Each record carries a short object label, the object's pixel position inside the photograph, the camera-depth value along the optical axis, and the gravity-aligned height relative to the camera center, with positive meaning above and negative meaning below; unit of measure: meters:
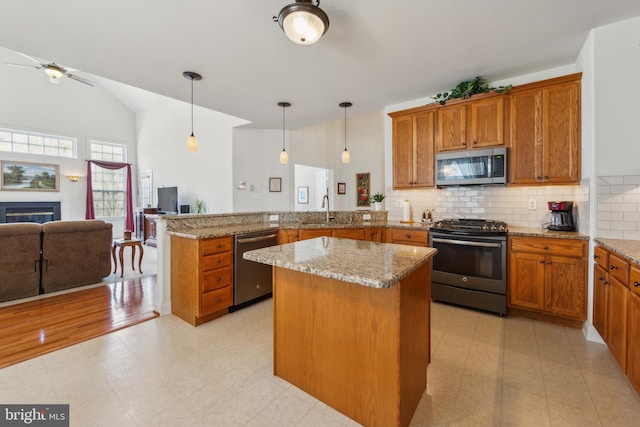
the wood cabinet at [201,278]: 2.70 -0.72
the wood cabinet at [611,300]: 1.73 -0.66
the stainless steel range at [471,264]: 2.79 -0.60
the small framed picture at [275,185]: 5.91 +0.53
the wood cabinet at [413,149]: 3.49 +0.80
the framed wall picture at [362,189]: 7.88 +0.59
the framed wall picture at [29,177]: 6.62 +0.85
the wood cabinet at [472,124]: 3.04 +1.00
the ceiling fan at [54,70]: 4.39 +2.30
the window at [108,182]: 8.10 +0.84
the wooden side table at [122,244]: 4.29 -0.56
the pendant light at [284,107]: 3.91 +1.53
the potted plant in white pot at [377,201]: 4.21 +0.13
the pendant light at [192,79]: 2.94 +1.47
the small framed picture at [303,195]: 9.59 +0.50
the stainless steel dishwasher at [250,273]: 3.02 -0.75
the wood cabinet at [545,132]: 2.67 +0.79
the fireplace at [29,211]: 6.58 -0.04
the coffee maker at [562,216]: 2.73 -0.08
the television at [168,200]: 7.41 +0.26
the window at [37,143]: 6.67 +1.74
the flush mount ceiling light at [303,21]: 1.60 +1.14
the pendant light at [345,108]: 3.83 +1.49
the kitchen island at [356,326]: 1.36 -0.67
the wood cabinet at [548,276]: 2.46 -0.64
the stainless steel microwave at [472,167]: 3.02 +0.49
